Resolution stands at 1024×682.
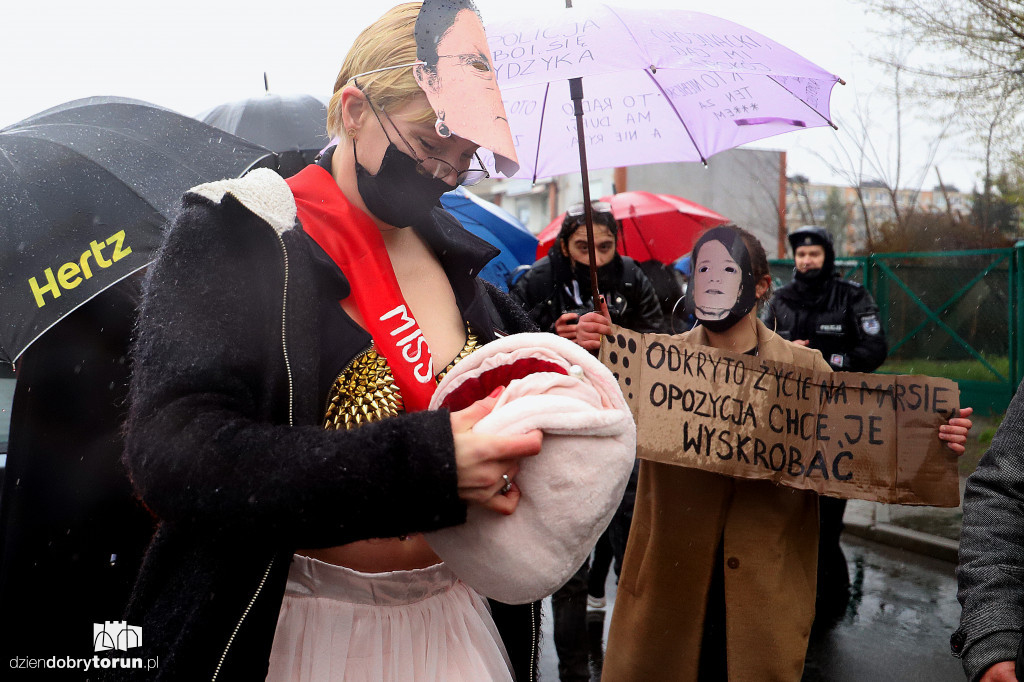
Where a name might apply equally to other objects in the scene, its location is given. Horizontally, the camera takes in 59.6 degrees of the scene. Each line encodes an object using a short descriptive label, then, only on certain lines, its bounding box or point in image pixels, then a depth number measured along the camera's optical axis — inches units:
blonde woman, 49.0
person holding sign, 131.3
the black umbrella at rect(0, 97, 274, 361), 92.8
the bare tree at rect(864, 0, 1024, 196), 359.6
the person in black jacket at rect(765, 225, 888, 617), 201.0
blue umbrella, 256.8
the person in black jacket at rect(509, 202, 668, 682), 212.4
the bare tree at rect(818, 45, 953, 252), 579.2
